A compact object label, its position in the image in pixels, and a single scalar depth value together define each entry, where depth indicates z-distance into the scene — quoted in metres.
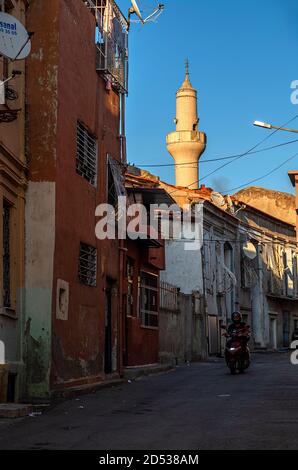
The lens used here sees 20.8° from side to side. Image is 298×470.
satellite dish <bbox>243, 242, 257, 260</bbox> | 45.16
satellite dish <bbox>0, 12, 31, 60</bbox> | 13.24
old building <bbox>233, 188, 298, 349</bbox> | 45.91
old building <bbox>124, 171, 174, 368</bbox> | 23.05
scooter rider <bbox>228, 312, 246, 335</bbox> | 21.52
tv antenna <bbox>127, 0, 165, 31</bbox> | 21.17
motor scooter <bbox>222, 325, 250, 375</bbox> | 20.95
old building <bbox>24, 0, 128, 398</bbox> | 15.14
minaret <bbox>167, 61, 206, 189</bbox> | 51.16
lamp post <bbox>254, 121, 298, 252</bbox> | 42.62
